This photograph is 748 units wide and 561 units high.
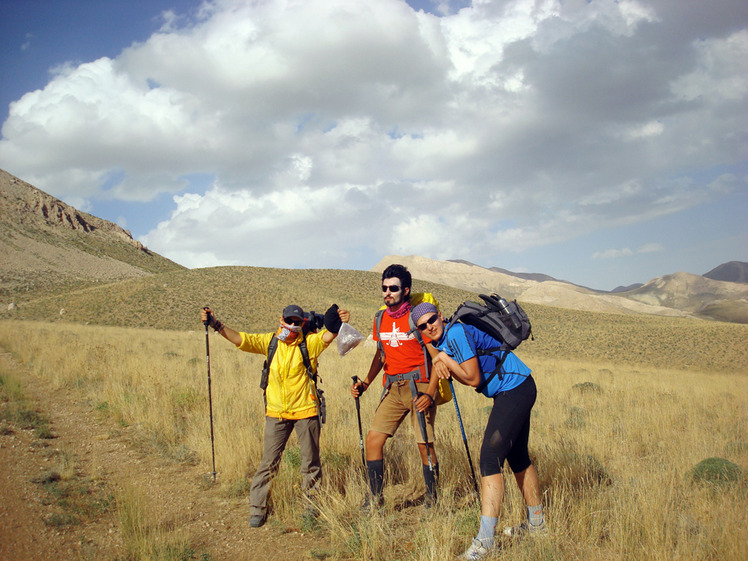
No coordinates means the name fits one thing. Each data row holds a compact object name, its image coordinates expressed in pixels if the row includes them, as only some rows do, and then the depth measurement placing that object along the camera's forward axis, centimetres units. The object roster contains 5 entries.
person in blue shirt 313
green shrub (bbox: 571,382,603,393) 1085
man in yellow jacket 414
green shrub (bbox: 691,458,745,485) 448
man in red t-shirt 399
